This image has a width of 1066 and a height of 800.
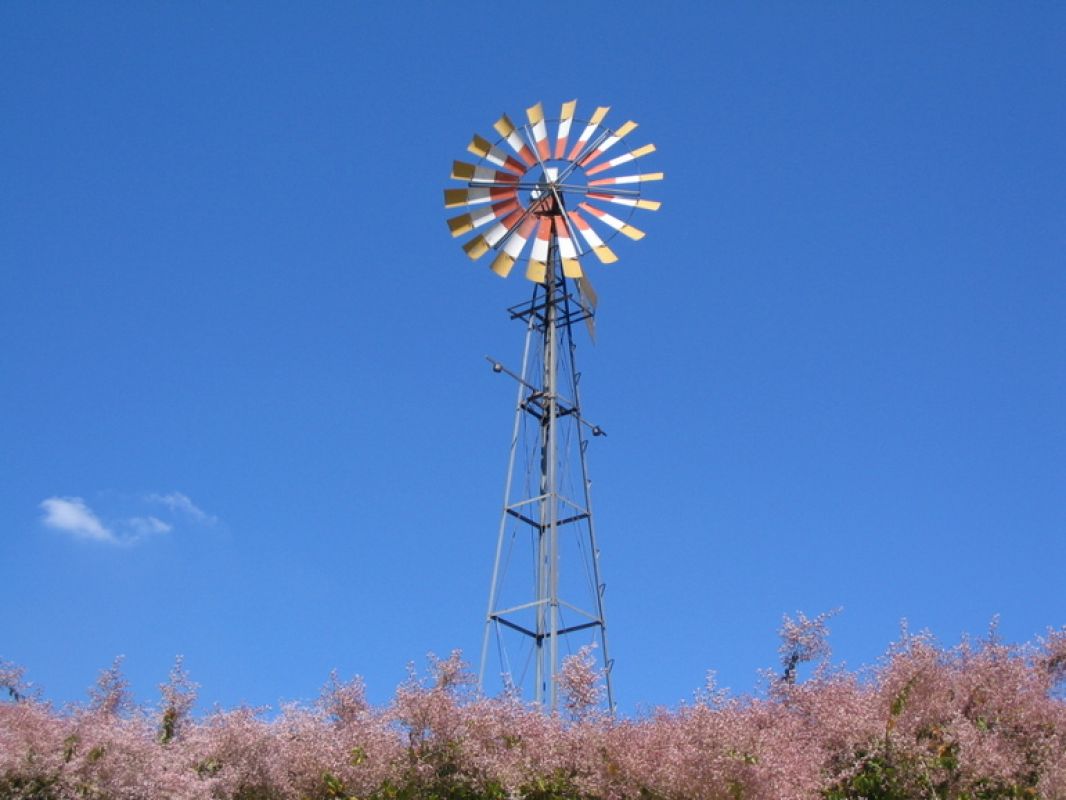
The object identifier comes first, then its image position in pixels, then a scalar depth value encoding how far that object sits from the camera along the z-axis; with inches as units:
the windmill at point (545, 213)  868.0
